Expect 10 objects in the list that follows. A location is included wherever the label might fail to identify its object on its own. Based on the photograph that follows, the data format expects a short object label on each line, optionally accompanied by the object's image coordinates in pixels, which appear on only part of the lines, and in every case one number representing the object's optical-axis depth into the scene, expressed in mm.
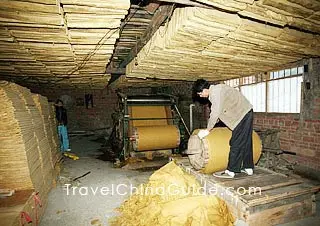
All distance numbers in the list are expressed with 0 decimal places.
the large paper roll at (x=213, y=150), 4141
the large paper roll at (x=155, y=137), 6965
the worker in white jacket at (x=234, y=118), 4141
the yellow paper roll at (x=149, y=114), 8008
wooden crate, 3260
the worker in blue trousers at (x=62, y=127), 9281
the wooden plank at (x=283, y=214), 3268
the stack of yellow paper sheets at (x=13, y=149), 3562
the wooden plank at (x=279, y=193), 3238
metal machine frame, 7380
